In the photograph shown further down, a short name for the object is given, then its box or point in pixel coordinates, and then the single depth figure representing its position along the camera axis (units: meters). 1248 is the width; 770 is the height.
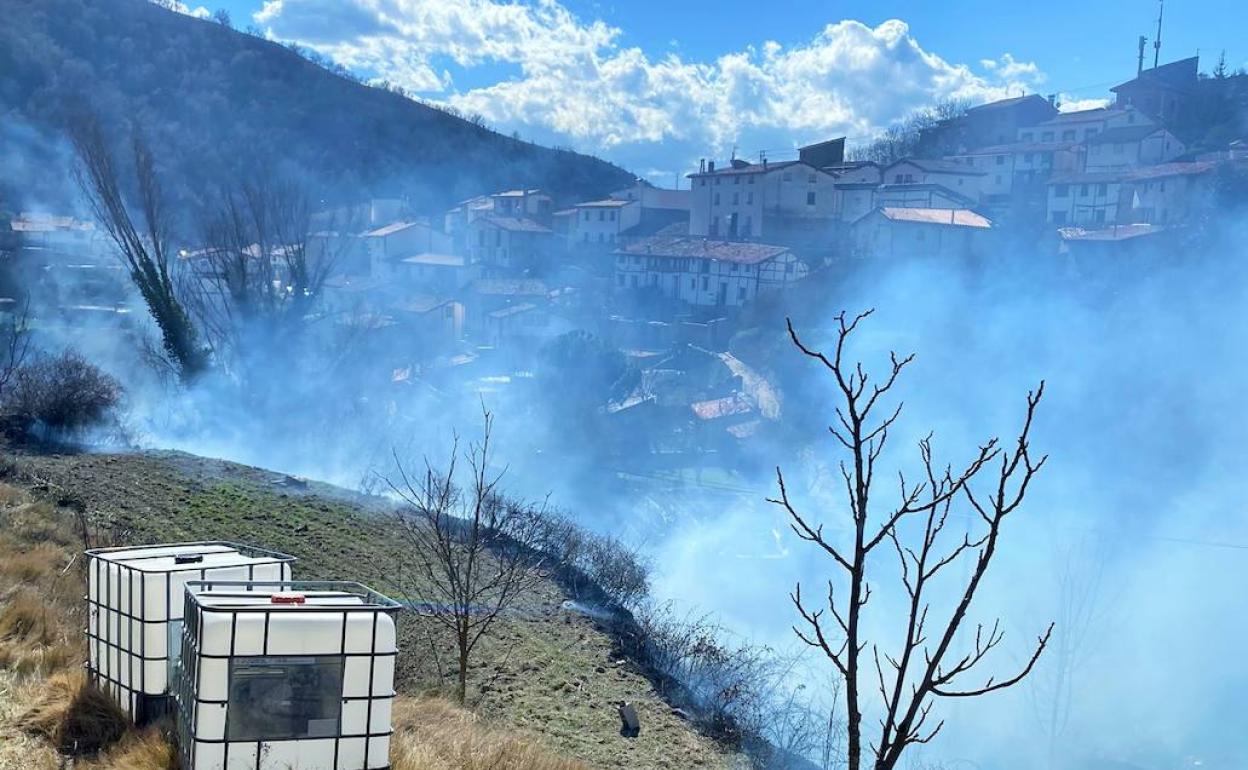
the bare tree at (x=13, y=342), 15.39
